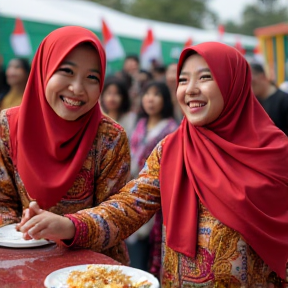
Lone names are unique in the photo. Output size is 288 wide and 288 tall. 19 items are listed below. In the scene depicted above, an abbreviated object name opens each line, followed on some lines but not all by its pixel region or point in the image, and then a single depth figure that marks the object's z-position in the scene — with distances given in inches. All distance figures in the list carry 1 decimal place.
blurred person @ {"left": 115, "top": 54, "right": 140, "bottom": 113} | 303.8
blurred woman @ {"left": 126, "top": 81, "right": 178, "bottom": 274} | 181.5
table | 66.4
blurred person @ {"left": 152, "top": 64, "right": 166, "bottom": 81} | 313.2
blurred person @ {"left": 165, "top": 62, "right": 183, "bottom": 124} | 247.1
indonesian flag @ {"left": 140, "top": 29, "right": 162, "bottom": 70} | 390.3
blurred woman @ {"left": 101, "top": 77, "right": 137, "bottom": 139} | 222.4
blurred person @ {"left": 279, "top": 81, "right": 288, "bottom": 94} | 299.1
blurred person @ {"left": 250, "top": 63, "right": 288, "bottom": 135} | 195.2
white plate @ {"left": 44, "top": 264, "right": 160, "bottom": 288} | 62.8
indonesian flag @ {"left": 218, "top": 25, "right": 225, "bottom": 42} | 575.0
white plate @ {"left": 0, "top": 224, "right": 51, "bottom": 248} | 79.4
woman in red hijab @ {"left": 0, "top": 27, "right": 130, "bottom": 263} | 90.8
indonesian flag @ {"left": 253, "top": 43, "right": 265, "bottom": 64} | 546.9
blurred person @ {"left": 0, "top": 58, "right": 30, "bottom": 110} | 254.3
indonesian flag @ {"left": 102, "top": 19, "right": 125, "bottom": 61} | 355.6
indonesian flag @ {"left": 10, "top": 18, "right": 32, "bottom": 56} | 339.6
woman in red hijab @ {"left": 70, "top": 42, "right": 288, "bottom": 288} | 78.6
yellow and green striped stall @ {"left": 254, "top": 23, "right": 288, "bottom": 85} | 540.5
